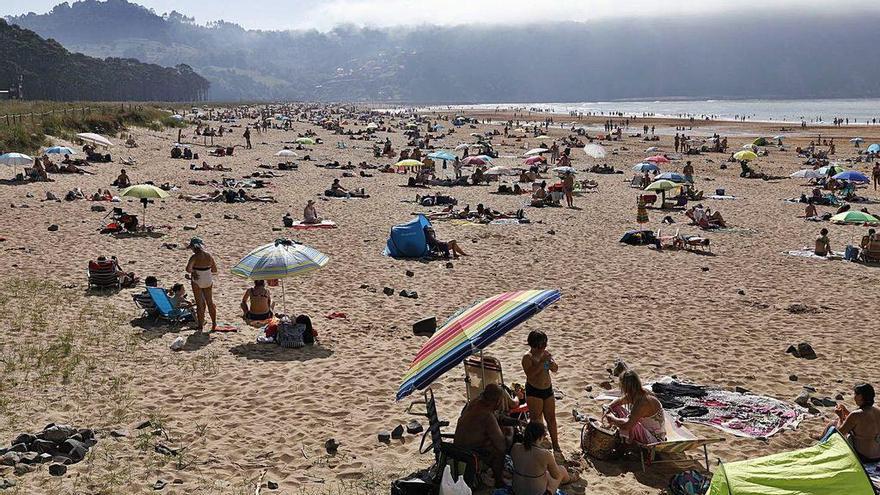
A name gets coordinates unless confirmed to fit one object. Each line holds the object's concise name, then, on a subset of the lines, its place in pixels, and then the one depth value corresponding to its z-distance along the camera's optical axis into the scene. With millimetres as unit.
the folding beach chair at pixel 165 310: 10875
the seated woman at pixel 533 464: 5609
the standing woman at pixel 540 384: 6754
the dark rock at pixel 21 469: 6059
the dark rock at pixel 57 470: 6066
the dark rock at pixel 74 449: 6406
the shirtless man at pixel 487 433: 6074
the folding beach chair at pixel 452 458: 6039
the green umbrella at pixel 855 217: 18170
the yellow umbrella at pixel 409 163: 30547
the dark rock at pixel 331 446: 6883
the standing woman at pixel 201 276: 10469
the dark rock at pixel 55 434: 6608
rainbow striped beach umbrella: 5895
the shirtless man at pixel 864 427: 6312
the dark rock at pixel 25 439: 6555
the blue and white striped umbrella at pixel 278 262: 10094
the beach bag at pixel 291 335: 10102
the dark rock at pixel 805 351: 9701
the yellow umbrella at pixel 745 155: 33688
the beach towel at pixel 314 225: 19412
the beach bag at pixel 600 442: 6727
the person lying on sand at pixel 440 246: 16484
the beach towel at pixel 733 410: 7440
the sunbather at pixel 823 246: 16344
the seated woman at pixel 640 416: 6582
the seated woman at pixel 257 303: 11086
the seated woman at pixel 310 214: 19803
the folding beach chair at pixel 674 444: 6297
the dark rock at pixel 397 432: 7277
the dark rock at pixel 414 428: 7406
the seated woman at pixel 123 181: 25189
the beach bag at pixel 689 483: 5930
